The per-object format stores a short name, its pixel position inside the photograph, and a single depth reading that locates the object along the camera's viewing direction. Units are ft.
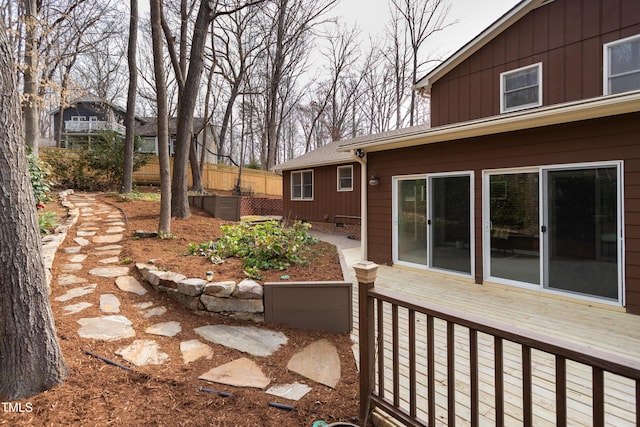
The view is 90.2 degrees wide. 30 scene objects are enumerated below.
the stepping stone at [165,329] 8.93
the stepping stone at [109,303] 9.78
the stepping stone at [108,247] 15.42
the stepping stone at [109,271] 12.40
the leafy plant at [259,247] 12.62
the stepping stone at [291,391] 6.68
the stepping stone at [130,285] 11.32
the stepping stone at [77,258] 13.76
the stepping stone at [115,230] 18.57
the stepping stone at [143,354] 7.47
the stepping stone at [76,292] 10.26
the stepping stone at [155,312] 9.92
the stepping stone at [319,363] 7.45
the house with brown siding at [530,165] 12.42
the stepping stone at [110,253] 14.73
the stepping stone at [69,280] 11.43
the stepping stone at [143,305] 10.28
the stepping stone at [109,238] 16.66
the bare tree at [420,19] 46.34
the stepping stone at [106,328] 8.27
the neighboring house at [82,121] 66.33
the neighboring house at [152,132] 64.69
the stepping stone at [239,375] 6.99
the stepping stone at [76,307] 9.42
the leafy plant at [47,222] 16.26
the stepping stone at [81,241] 16.21
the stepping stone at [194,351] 7.86
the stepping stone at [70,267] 12.57
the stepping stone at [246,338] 8.56
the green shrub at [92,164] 37.01
